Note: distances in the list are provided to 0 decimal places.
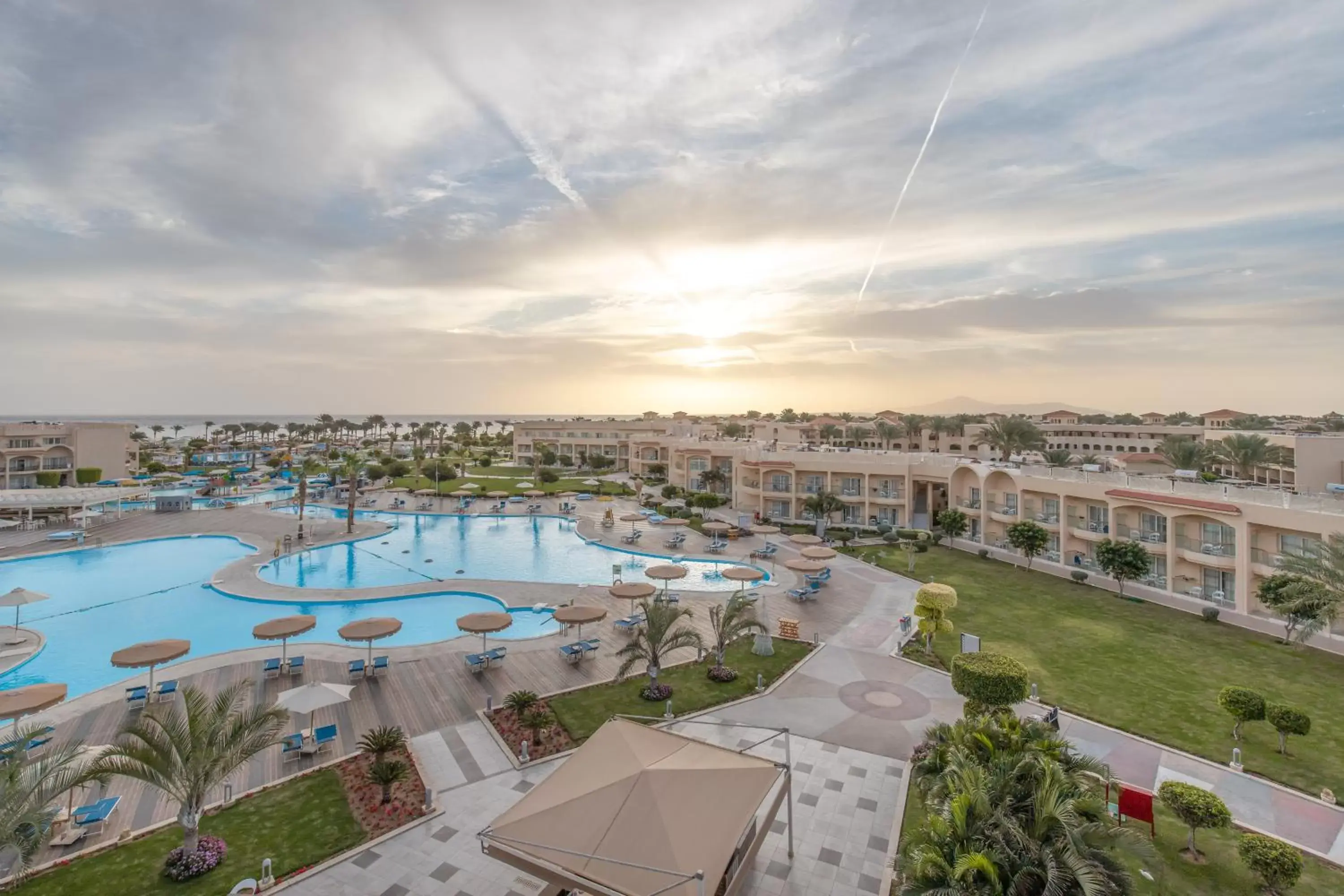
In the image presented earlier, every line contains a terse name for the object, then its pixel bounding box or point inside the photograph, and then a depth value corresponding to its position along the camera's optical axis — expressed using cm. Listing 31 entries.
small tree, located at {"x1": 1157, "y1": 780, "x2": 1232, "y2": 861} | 977
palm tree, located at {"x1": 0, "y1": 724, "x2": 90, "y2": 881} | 812
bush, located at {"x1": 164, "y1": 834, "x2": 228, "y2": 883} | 960
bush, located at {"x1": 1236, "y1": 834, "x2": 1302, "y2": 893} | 876
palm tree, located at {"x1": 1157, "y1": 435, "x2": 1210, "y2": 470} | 4316
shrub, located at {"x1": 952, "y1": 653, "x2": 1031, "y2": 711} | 1333
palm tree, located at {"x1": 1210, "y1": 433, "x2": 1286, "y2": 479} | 3981
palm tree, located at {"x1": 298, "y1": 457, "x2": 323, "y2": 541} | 4206
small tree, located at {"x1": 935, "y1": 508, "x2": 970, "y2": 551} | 3322
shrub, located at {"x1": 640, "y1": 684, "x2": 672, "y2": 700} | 1614
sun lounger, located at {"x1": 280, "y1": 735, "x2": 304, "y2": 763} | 1331
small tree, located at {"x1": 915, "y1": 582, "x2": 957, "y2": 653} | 1884
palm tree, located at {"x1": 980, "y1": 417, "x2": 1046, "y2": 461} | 5078
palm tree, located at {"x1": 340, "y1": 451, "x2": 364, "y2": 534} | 3947
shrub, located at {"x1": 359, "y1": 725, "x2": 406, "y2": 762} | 1219
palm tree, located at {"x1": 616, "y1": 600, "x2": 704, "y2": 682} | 1644
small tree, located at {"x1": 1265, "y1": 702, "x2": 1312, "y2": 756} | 1277
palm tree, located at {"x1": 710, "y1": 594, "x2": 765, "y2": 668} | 1764
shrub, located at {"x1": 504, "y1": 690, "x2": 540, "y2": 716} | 1480
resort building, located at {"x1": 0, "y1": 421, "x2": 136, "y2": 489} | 4941
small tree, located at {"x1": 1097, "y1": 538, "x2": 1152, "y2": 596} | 2436
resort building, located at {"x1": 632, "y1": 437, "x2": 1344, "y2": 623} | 2231
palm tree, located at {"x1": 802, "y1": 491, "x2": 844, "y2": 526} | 3875
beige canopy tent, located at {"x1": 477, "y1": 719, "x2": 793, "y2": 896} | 745
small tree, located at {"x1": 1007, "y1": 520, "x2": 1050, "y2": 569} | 2858
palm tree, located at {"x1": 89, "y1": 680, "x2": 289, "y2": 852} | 945
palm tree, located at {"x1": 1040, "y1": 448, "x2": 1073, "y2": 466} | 4856
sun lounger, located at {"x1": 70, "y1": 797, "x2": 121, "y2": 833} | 1083
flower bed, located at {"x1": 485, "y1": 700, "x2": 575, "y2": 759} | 1361
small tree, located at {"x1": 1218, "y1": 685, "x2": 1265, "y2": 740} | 1333
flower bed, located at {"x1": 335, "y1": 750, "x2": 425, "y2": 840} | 1103
